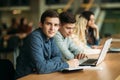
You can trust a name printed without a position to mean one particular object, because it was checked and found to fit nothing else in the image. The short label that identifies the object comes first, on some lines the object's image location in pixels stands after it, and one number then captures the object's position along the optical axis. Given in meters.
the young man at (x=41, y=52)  2.02
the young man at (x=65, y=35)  2.38
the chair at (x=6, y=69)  2.13
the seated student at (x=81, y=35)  2.96
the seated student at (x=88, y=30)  3.16
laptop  2.21
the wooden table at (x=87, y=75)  1.88
